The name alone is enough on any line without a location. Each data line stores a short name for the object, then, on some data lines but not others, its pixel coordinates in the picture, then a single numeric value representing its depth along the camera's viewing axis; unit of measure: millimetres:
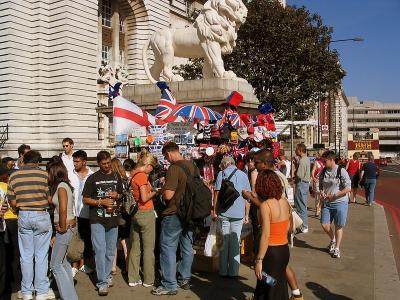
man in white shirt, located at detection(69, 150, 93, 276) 6379
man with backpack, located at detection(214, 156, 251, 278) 6215
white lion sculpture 10008
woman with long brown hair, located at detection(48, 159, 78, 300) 5070
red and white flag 7375
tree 23766
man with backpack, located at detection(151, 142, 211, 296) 5703
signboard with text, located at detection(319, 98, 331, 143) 19631
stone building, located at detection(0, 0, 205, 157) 22250
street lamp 28547
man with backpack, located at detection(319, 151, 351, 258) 7594
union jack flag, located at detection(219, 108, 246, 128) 7766
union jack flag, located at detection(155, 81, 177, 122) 7723
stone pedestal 9414
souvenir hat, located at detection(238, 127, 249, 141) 8171
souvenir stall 7379
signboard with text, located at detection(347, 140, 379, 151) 43406
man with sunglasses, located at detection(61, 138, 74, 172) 7754
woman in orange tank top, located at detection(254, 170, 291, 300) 4262
